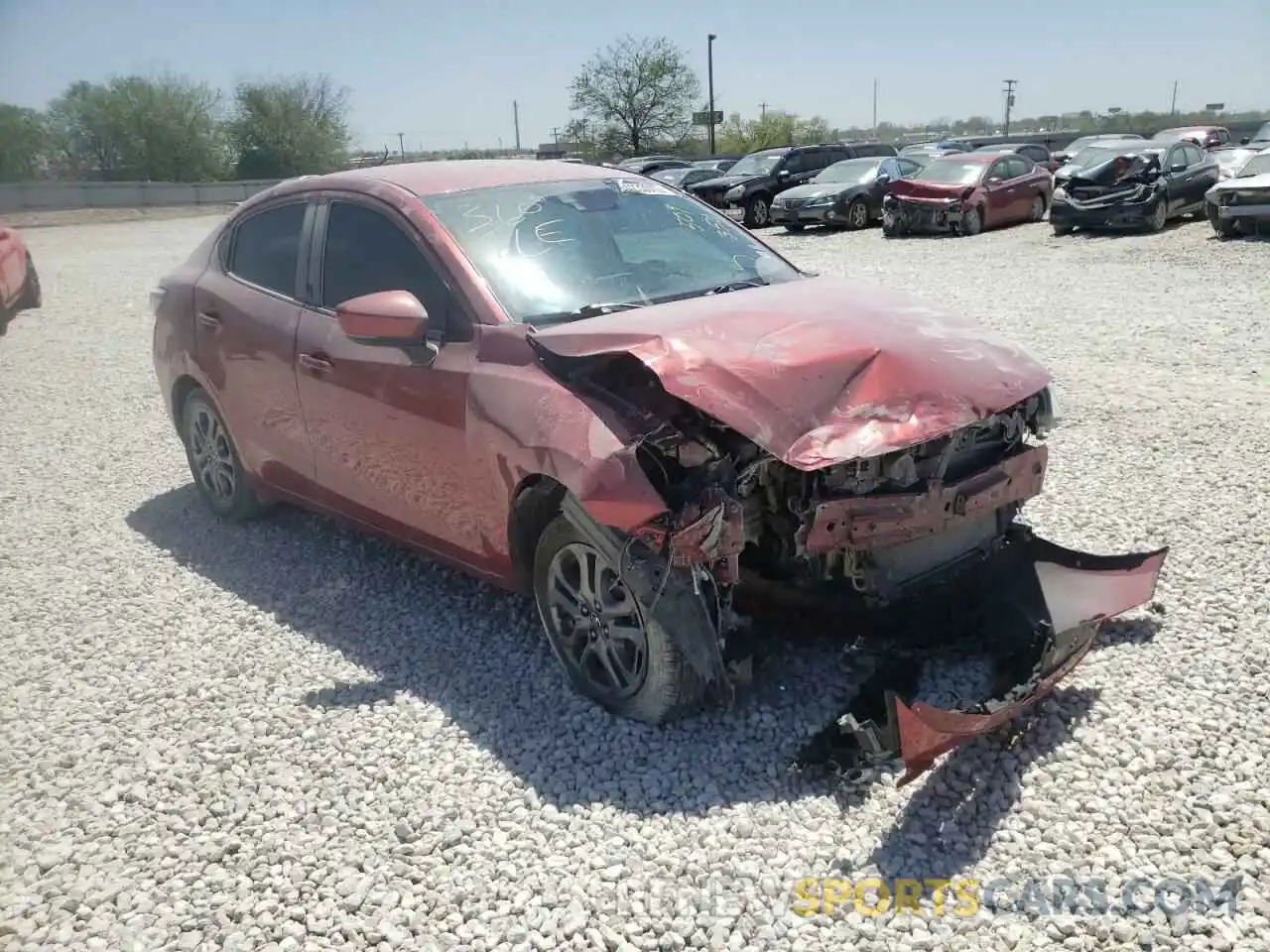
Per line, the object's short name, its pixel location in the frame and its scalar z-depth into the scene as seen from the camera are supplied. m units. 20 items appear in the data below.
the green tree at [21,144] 31.67
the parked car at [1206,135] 29.68
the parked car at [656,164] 30.53
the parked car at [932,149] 29.59
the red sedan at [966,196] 19.45
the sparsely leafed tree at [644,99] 61.03
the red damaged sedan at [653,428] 3.14
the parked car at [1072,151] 26.97
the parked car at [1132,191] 17.36
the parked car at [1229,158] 20.17
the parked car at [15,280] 13.52
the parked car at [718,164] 29.91
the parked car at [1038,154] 24.97
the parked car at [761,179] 24.06
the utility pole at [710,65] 56.78
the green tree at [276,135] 51.06
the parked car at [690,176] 26.14
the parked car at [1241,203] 15.37
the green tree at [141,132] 42.44
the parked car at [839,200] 21.39
